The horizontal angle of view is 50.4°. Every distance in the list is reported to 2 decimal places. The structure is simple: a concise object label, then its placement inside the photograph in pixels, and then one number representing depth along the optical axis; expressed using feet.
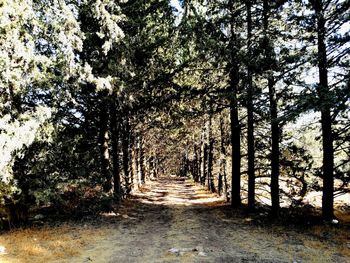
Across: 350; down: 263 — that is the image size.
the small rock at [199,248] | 32.78
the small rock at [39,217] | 50.89
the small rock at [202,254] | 30.94
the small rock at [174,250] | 32.27
